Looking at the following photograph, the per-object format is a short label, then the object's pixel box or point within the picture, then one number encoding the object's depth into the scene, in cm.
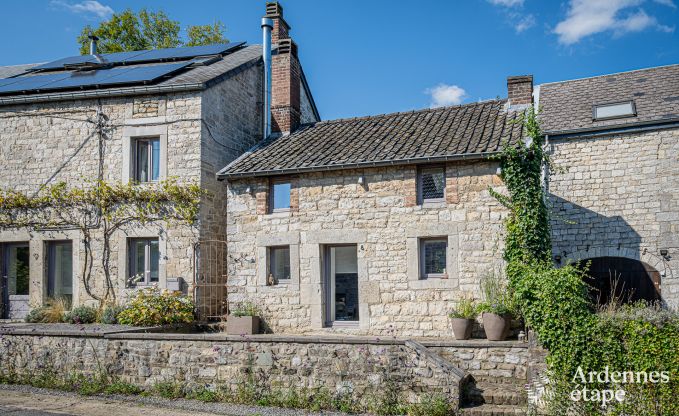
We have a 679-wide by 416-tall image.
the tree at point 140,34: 2439
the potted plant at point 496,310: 1009
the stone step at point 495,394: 842
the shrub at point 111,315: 1291
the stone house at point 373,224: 1127
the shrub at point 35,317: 1369
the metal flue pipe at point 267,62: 1608
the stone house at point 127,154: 1370
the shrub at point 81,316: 1323
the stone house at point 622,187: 1461
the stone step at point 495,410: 811
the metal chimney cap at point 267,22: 1607
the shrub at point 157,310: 1241
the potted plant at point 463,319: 1048
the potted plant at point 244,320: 1220
